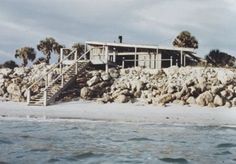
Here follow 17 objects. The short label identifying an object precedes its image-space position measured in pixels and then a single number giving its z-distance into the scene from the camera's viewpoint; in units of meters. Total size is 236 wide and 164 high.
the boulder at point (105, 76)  30.27
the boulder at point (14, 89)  29.88
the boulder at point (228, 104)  25.20
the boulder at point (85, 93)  27.80
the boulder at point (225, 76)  28.55
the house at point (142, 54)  36.44
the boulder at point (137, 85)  28.12
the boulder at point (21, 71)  35.09
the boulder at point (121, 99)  26.36
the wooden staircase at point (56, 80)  27.08
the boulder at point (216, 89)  26.24
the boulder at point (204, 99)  25.28
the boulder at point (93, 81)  29.42
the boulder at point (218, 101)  25.16
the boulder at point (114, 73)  31.21
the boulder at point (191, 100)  25.53
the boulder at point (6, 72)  34.85
